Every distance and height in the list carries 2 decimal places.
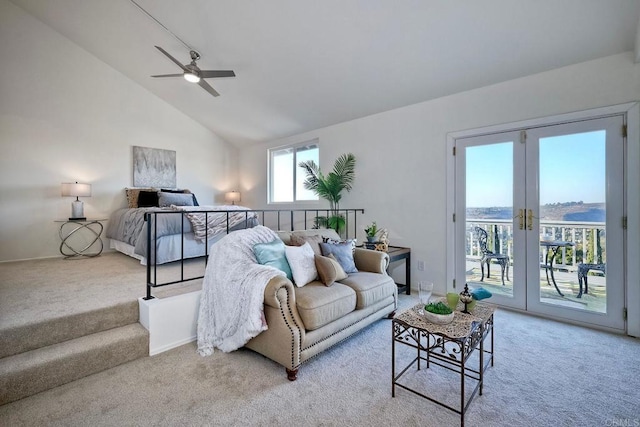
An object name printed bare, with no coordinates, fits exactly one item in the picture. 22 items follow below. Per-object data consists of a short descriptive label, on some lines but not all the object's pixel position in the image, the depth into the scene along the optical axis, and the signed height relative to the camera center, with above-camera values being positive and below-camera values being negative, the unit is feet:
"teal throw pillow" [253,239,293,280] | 7.70 -1.13
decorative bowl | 5.44 -1.97
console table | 11.83 -1.81
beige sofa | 6.42 -2.48
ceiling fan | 10.62 +5.28
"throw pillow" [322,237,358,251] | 9.86 -0.94
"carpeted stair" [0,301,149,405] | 5.85 -3.09
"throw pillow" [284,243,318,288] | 7.80 -1.39
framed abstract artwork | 17.51 +2.94
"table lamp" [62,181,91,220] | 14.29 +1.03
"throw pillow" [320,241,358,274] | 9.23 -1.27
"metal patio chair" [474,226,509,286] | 10.59 -1.55
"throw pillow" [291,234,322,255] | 9.27 -0.88
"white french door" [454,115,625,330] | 8.77 -0.12
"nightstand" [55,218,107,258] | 15.07 -1.27
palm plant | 14.66 +1.56
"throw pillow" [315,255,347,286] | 7.92 -1.57
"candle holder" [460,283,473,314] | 6.20 -1.82
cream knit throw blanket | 6.68 -2.01
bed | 11.71 -0.75
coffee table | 5.06 -2.16
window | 17.54 +2.80
